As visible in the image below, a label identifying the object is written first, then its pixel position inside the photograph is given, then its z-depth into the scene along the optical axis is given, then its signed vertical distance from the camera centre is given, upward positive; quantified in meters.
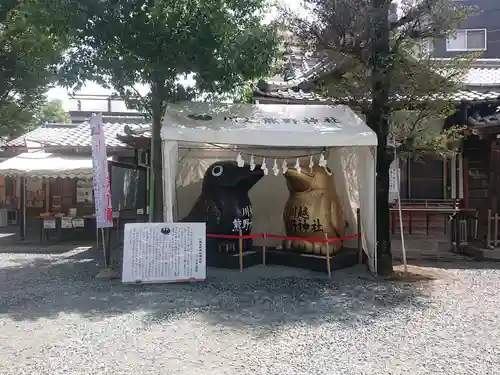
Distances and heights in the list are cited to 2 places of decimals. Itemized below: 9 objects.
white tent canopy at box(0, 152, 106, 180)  12.04 +0.56
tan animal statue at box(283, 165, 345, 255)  8.20 -0.39
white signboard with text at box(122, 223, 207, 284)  6.85 -0.93
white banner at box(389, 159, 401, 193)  9.79 +0.18
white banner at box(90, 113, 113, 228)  7.42 +0.23
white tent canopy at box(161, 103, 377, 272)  7.21 +0.70
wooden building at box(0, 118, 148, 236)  12.15 +0.22
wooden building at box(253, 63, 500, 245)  10.30 +0.30
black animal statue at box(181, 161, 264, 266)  8.15 -0.27
